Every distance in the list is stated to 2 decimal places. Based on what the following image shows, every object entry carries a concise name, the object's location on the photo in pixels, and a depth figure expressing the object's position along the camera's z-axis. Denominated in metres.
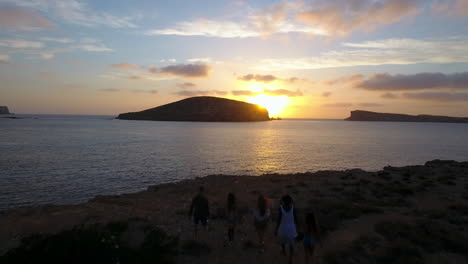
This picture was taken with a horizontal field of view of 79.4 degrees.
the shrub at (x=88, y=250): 8.80
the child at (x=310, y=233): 9.37
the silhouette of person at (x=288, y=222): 9.74
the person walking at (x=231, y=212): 11.27
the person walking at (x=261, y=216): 10.69
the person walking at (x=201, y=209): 12.04
